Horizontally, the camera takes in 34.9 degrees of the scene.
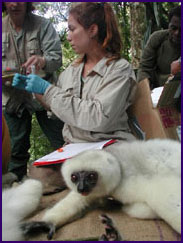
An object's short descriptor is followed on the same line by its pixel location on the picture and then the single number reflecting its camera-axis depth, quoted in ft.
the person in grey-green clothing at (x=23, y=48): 9.78
